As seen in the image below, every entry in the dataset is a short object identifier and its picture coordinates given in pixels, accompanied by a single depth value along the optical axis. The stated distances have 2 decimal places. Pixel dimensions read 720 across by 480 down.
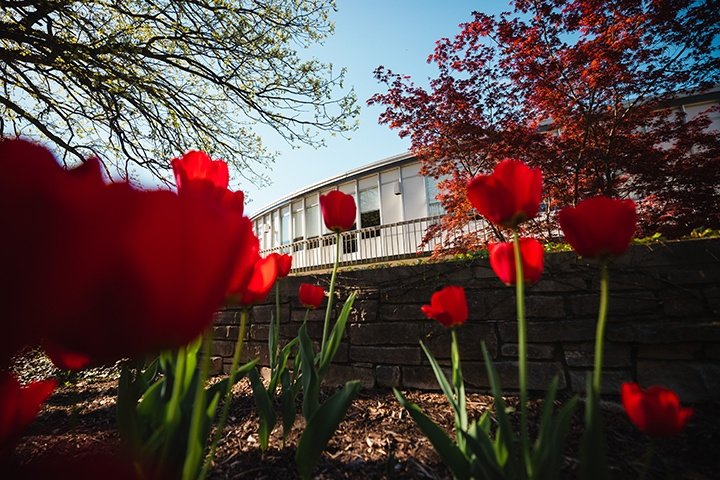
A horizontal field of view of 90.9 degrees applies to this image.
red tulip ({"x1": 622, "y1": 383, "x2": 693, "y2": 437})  0.30
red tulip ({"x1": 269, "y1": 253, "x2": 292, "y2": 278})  0.61
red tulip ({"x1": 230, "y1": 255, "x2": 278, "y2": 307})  0.32
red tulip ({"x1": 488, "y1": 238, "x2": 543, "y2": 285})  0.38
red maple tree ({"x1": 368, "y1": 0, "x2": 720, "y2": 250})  3.20
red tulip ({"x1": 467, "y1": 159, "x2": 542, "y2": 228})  0.32
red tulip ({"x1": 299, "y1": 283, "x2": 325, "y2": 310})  0.65
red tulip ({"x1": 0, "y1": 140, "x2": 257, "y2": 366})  0.07
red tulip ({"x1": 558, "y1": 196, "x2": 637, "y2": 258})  0.28
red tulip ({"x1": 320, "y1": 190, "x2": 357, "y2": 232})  0.51
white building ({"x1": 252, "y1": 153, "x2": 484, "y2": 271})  8.89
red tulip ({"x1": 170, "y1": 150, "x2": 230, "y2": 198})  0.24
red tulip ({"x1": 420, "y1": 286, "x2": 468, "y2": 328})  0.47
